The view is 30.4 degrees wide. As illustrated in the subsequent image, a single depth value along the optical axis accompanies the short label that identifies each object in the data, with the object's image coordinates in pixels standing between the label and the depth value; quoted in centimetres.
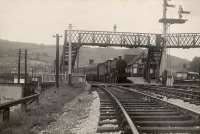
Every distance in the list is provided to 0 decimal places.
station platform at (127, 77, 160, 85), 4950
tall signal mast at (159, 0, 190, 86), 4669
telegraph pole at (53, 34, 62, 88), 3506
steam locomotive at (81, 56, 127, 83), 4328
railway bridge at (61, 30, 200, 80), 4397
